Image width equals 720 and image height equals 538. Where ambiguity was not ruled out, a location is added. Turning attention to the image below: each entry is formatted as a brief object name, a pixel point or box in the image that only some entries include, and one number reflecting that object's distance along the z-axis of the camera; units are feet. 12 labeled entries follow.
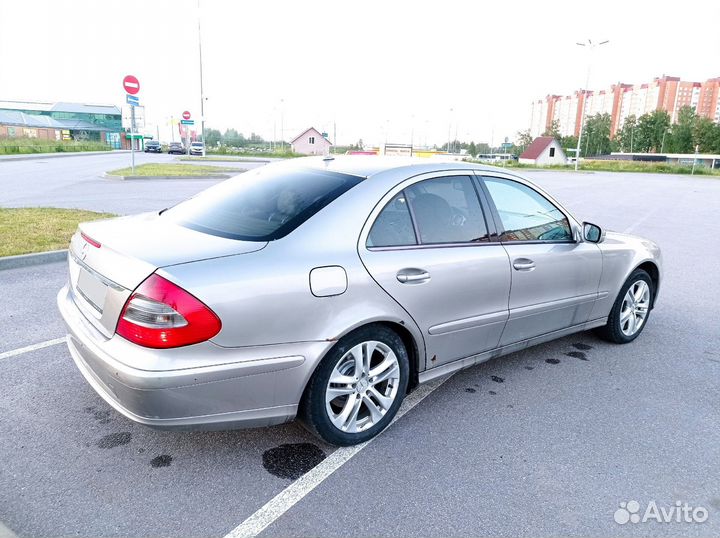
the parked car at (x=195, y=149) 170.40
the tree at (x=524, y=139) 428.56
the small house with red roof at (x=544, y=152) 259.19
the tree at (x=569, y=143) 389.39
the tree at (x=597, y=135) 381.81
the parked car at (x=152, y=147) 189.26
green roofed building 258.37
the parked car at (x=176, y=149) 188.50
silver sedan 8.14
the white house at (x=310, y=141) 258.55
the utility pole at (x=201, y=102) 120.43
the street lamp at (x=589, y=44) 156.97
